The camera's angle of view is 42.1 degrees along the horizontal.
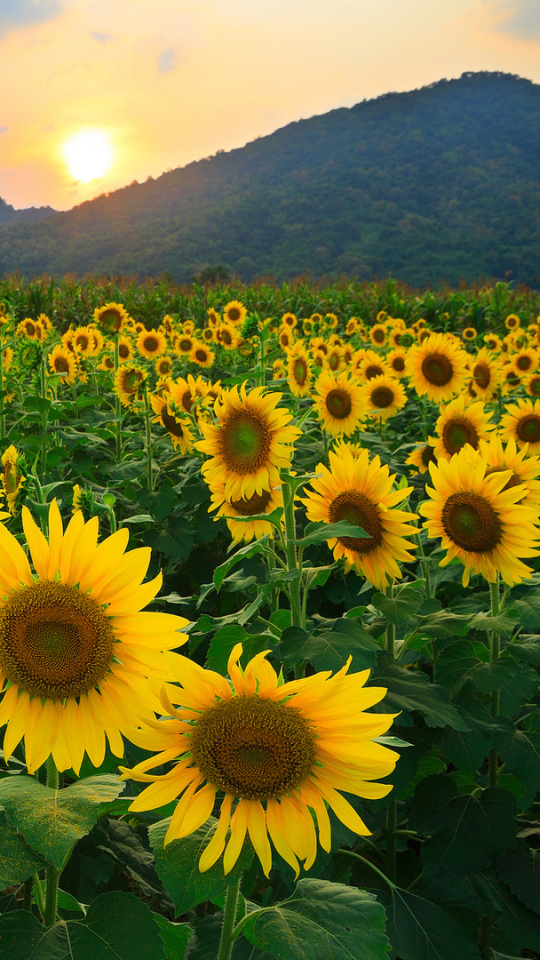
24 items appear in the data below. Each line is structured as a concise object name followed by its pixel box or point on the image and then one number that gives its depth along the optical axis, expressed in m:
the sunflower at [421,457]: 4.44
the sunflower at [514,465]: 2.52
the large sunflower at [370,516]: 2.27
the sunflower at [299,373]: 5.90
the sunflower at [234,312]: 10.03
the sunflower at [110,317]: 6.79
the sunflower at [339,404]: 4.82
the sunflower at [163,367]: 7.31
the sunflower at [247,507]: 2.62
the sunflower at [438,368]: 5.88
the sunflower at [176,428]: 4.50
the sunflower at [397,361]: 7.18
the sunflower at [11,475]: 2.19
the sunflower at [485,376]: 6.48
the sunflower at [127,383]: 5.85
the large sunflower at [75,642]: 1.22
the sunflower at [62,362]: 7.23
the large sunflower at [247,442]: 2.42
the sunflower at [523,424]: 4.56
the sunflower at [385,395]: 6.26
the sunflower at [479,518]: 2.30
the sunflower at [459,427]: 3.65
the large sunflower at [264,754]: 1.05
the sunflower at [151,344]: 8.44
